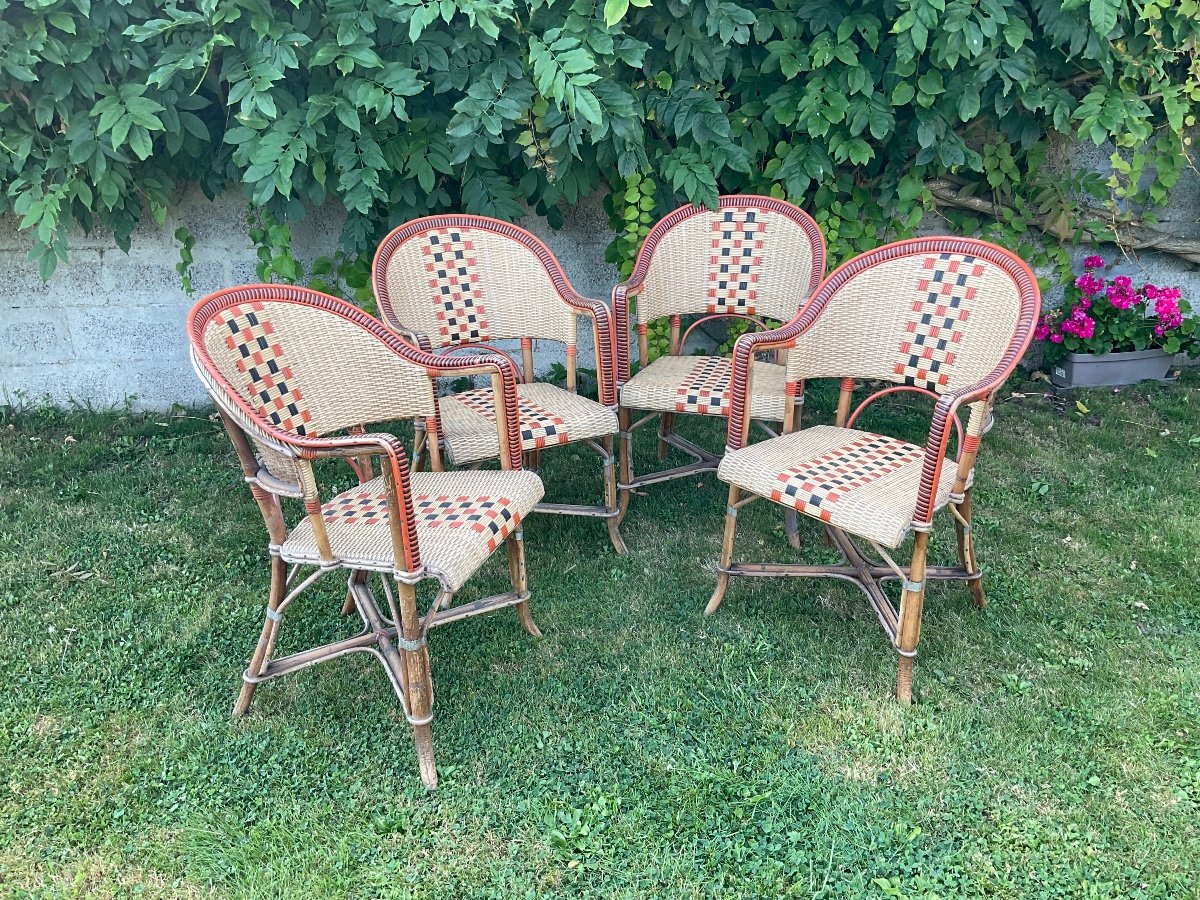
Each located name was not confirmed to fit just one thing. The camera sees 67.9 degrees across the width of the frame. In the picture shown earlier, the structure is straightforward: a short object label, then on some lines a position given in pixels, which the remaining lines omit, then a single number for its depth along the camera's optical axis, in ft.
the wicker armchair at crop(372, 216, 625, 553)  8.86
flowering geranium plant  12.59
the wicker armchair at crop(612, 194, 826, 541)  9.55
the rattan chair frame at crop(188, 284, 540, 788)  5.74
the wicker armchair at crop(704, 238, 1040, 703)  6.68
